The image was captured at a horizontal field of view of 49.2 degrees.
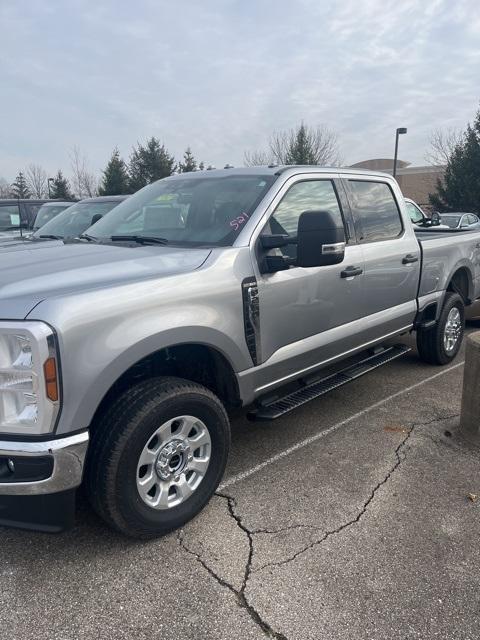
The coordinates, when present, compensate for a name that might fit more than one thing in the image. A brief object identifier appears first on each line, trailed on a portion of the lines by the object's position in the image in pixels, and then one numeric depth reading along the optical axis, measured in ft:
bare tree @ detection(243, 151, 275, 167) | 105.91
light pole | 73.15
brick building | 150.71
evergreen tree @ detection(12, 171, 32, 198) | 148.46
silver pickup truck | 7.34
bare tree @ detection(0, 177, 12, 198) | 172.96
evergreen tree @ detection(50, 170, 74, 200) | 125.49
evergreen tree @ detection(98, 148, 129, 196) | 110.63
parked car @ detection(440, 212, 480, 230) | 59.93
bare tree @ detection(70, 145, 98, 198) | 138.31
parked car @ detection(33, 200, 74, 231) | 34.19
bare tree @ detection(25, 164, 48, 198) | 156.35
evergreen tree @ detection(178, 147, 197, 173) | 118.52
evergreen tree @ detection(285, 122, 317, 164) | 95.08
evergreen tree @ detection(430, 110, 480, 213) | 92.99
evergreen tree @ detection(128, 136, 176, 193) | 114.21
